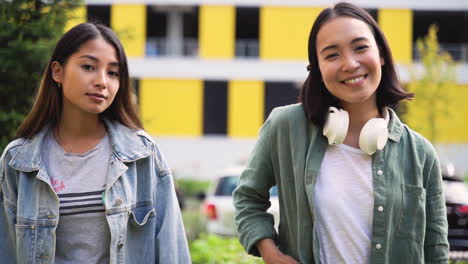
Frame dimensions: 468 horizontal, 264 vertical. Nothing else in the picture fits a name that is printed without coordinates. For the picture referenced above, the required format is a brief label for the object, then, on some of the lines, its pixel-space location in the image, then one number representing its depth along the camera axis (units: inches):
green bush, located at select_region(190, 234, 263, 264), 221.8
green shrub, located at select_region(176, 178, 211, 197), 833.5
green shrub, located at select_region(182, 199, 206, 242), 388.2
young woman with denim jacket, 103.6
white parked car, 376.8
